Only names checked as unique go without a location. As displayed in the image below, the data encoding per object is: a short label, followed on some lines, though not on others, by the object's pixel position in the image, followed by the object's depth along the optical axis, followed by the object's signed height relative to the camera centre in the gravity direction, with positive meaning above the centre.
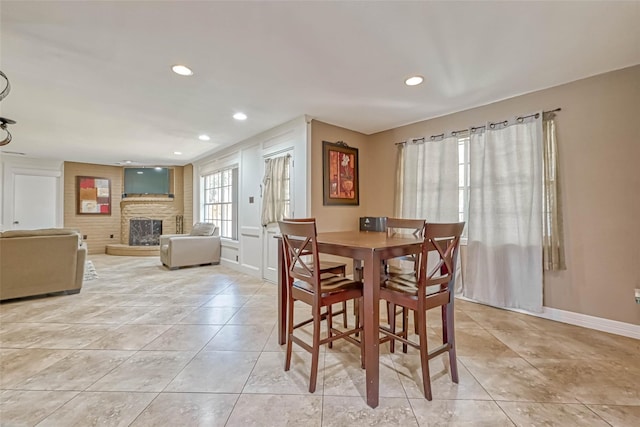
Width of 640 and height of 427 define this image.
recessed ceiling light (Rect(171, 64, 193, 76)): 2.40 +1.29
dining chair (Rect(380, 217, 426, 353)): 2.10 -0.41
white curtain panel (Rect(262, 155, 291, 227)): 4.06 +0.38
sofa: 3.18 -0.56
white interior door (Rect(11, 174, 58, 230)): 6.33 +0.34
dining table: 1.51 -0.29
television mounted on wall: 7.49 +0.94
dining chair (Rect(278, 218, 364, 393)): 1.65 -0.47
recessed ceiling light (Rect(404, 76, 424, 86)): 2.61 +1.29
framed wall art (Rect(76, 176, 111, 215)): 7.09 +0.54
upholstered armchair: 5.08 -0.60
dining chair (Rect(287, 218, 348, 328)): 2.12 -0.42
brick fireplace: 7.49 +0.10
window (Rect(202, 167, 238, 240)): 5.39 +0.33
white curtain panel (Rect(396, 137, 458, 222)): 3.48 +0.45
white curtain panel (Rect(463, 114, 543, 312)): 2.82 -0.02
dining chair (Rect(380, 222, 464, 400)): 1.55 -0.47
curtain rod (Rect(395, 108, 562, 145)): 2.83 +1.03
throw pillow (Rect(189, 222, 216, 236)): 5.68 -0.28
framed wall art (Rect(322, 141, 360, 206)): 3.95 +0.62
